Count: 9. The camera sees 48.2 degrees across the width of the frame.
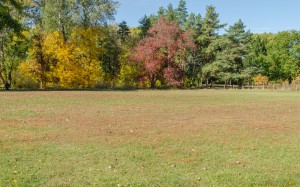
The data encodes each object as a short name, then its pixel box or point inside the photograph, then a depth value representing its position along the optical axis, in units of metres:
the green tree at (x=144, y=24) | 69.25
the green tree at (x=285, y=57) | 75.88
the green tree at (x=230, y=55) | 66.31
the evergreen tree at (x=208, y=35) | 69.94
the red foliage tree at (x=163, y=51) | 56.12
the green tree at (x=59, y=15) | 49.28
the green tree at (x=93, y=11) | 50.47
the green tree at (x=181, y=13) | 77.60
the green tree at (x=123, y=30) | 69.19
